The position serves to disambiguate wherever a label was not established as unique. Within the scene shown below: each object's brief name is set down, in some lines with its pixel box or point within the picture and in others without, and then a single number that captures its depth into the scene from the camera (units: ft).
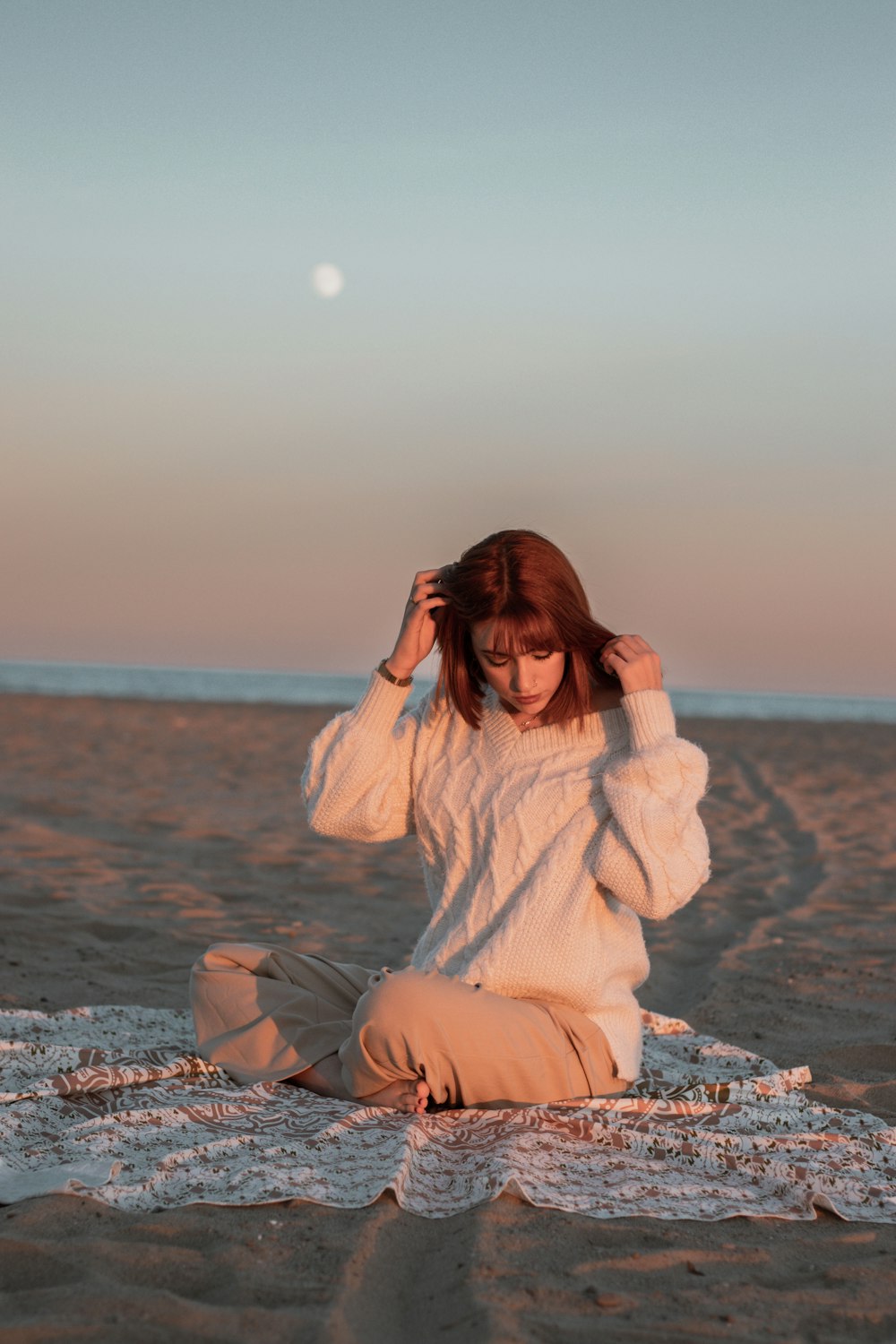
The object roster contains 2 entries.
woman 10.05
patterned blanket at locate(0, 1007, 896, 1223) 8.34
